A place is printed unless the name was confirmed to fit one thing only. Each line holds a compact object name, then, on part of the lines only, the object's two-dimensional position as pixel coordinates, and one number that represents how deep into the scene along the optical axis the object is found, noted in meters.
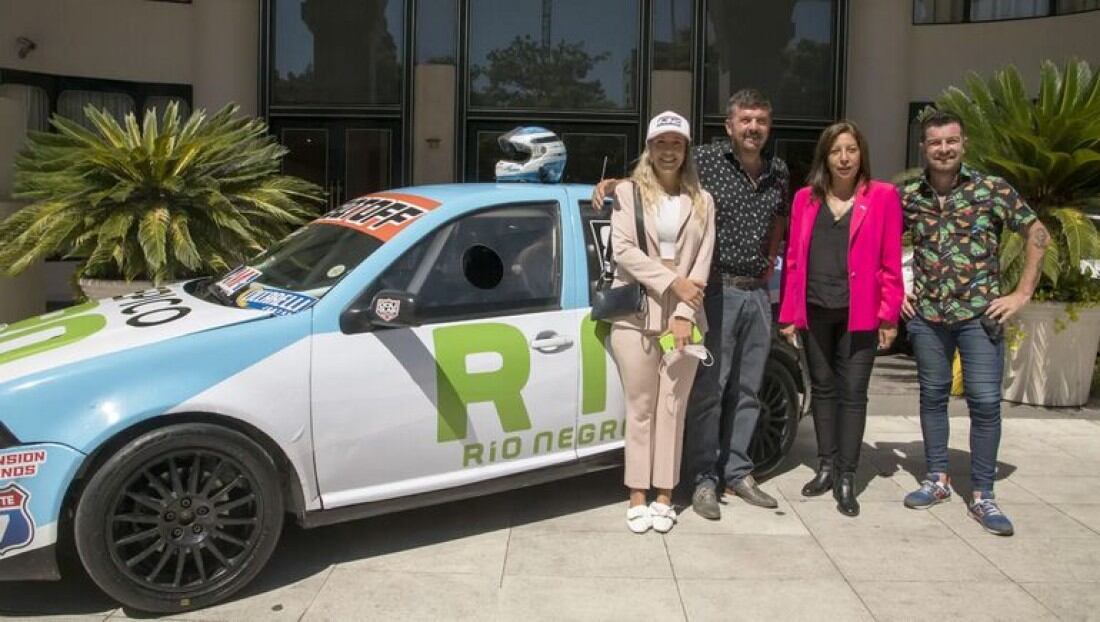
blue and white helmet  5.06
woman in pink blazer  4.85
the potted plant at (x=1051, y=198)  7.37
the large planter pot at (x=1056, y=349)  7.74
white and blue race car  3.50
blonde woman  4.46
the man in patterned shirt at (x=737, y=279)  4.86
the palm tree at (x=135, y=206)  6.85
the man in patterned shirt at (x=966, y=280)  4.84
